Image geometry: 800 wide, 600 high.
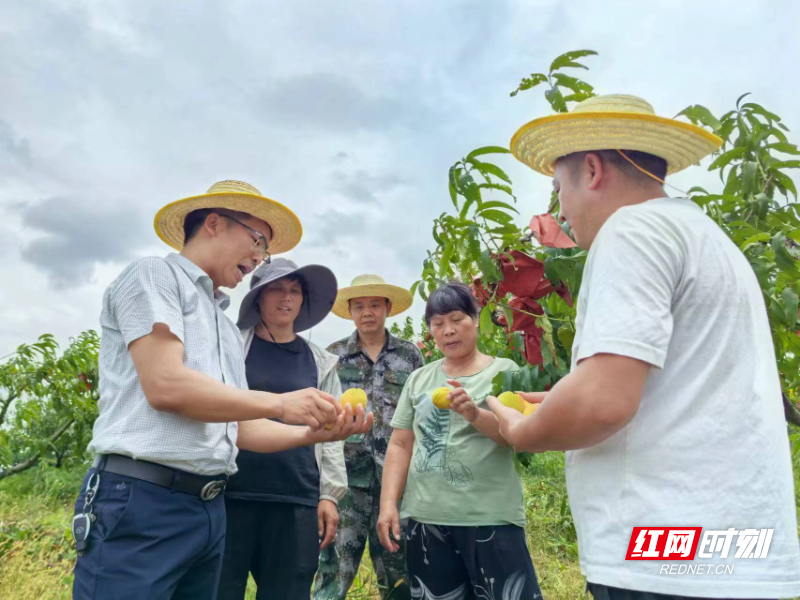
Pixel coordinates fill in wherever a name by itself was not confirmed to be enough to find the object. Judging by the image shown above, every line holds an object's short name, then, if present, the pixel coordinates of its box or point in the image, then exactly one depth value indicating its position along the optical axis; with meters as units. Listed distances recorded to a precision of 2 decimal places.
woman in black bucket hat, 2.47
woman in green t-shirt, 2.17
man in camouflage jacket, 3.18
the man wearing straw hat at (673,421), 1.12
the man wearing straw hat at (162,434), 1.57
